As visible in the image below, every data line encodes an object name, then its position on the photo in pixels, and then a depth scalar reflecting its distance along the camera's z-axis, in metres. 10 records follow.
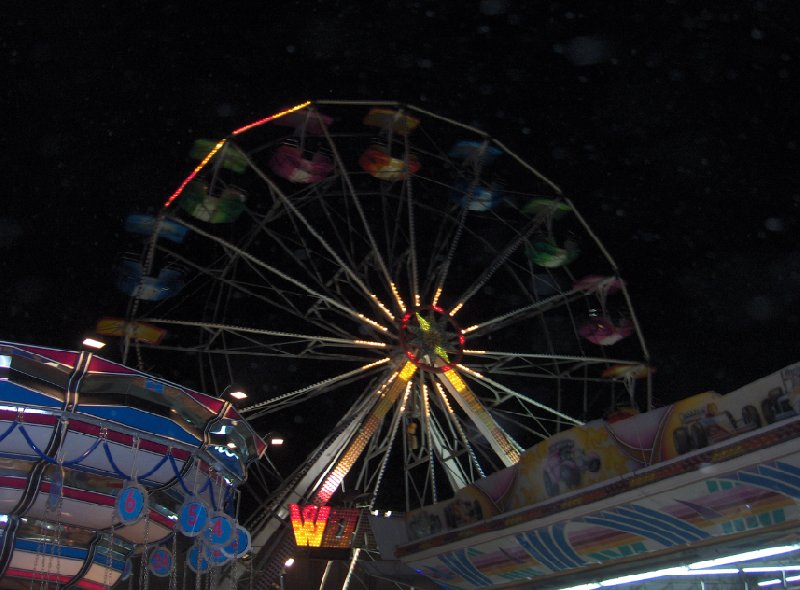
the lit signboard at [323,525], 12.59
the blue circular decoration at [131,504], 7.57
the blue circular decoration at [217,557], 8.93
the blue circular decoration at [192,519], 8.20
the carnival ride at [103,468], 7.39
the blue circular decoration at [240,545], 8.87
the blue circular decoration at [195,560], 9.39
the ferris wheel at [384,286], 13.68
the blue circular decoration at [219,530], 8.55
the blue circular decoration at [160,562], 9.95
